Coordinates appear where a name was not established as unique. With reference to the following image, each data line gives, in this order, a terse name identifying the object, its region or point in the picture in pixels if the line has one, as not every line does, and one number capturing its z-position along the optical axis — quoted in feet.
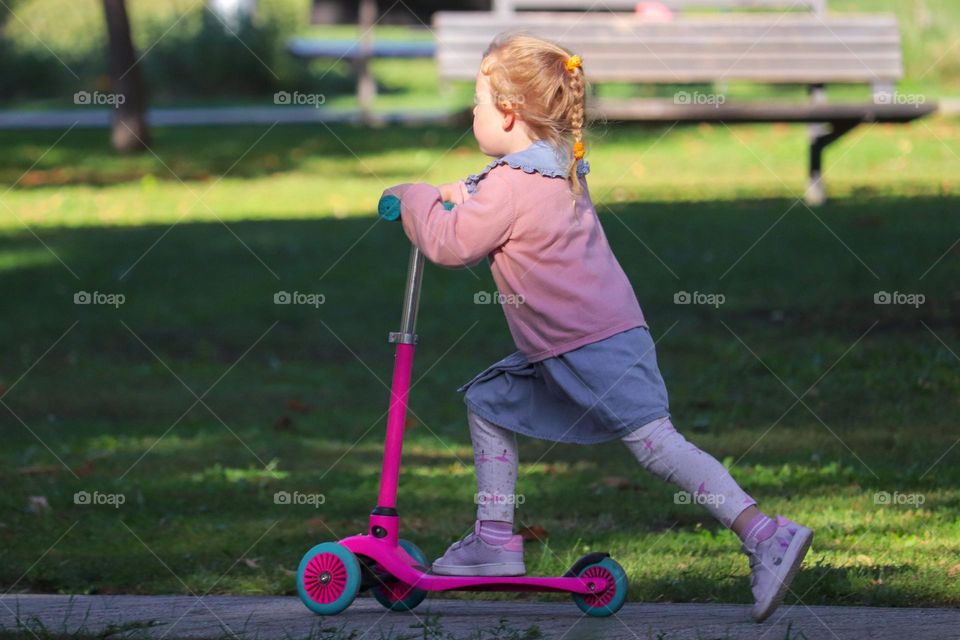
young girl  21.52
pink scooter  22.32
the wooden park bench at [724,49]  65.90
